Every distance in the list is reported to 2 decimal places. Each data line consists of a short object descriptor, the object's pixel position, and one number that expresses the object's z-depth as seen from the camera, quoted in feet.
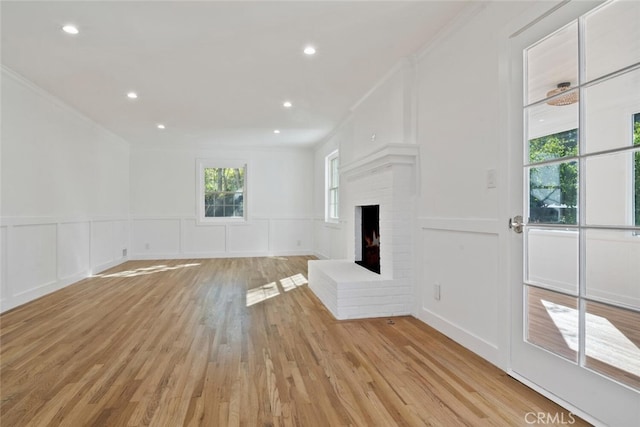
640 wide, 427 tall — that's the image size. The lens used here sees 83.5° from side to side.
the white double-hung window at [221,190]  26.18
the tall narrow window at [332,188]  22.22
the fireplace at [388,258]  10.79
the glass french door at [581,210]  4.95
